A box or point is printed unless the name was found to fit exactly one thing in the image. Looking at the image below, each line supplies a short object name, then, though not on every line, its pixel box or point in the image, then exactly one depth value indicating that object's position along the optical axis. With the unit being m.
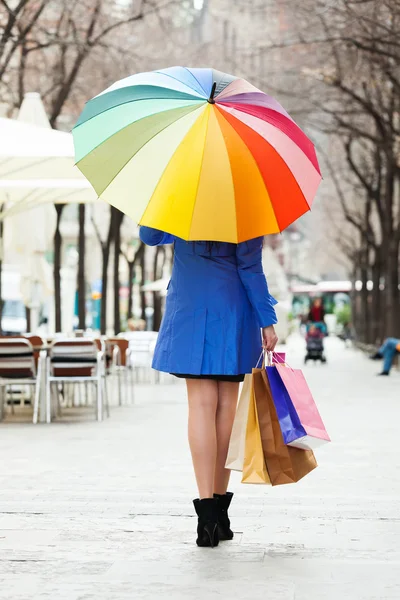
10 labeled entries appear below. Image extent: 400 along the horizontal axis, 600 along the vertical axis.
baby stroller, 36.00
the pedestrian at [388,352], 27.50
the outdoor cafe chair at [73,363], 15.30
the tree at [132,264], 47.66
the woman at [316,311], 36.69
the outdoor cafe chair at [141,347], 24.30
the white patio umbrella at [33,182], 14.17
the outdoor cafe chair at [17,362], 15.29
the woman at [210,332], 6.76
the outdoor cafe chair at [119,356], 18.45
